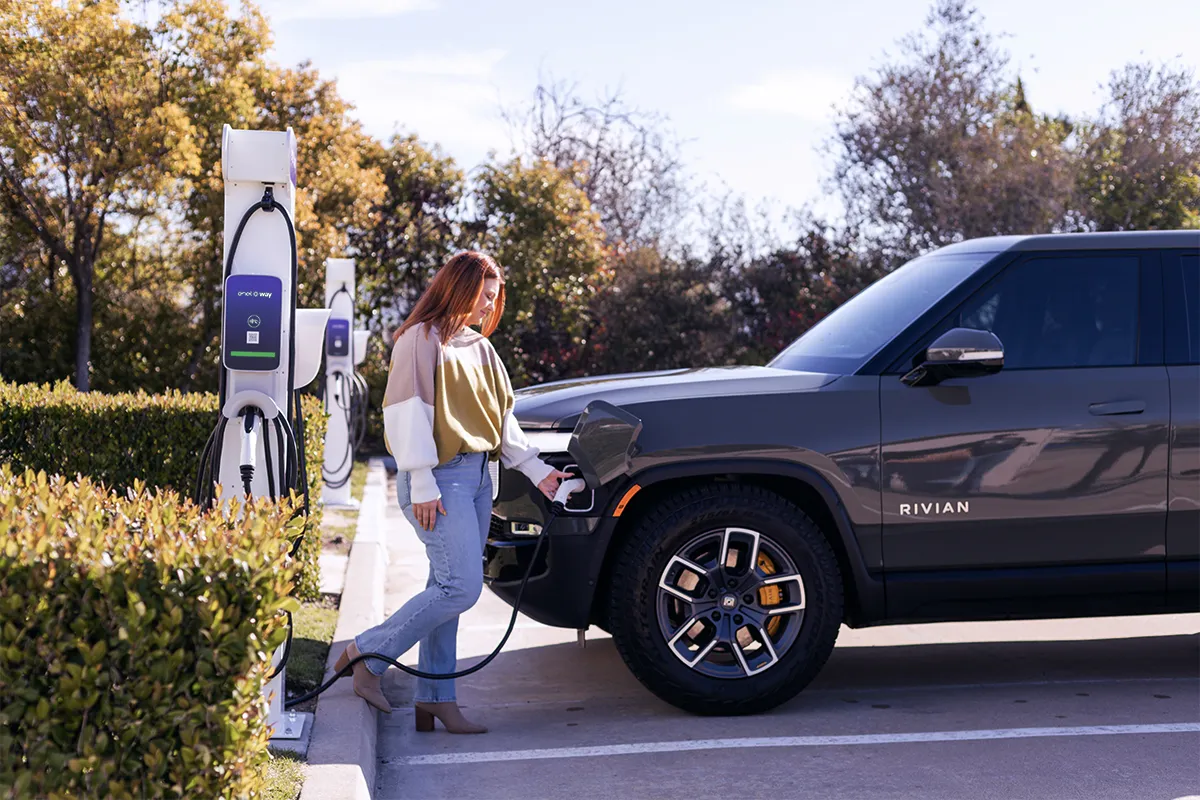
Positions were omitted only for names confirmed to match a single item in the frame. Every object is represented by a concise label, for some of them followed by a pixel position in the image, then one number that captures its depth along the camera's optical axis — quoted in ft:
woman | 15.34
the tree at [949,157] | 58.44
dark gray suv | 16.55
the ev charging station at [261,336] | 15.03
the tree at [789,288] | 55.67
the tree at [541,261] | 56.03
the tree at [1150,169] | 62.08
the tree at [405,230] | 57.93
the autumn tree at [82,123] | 42.83
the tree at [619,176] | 87.35
